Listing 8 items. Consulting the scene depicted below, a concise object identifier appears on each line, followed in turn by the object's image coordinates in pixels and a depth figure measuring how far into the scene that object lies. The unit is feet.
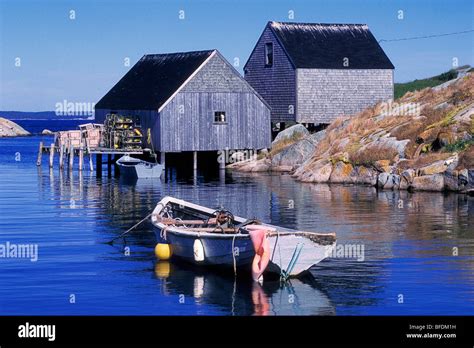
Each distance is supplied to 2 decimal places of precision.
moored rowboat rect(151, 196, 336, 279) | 78.23
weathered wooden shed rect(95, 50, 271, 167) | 187.62
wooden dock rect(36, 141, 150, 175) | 191.21
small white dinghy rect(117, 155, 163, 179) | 180.45
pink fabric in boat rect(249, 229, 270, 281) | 77.46
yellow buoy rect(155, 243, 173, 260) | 90.12
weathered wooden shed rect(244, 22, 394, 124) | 213.46
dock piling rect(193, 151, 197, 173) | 193.66
